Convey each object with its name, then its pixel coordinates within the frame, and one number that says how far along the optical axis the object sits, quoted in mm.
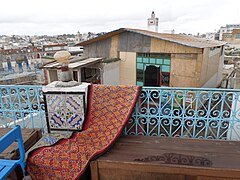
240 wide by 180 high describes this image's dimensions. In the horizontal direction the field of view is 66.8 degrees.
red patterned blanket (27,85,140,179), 1996
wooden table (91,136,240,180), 1789
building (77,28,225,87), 7840
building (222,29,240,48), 28931
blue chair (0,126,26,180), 1655
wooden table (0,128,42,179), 1973
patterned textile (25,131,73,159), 2454
